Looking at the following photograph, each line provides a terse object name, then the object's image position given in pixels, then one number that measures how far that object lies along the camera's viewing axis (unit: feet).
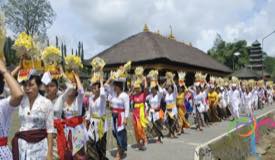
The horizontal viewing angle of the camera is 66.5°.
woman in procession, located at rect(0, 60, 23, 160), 6.19
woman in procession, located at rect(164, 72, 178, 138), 23.14
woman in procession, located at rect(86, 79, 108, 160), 14.30
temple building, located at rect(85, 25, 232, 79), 45.66
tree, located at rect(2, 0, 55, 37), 106.02
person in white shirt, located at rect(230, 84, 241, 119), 35.38
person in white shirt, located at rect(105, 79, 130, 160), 15.97
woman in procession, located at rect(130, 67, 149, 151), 19.09
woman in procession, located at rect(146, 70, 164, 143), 21.16
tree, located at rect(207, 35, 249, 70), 133.06
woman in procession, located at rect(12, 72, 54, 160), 8.18
